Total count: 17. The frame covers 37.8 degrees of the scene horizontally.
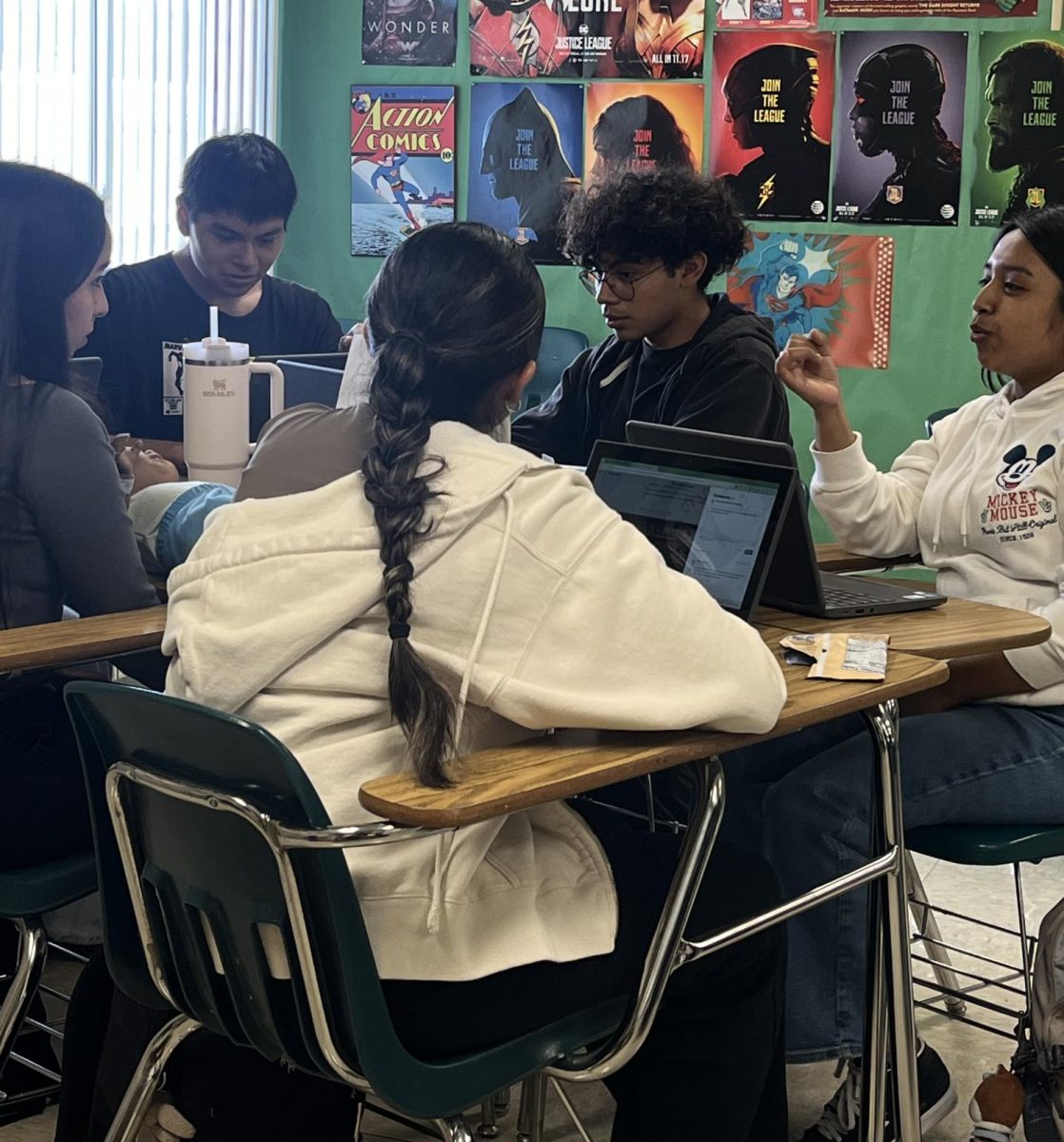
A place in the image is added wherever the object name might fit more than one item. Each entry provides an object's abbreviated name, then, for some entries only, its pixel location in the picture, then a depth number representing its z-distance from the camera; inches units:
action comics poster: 171.0
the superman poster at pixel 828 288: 161.6
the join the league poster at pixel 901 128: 156.6
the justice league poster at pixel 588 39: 162.2
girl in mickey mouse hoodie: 79.0
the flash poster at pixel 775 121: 159.3
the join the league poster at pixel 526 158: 167.2
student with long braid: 55.0
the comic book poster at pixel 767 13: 158.4
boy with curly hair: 101.0
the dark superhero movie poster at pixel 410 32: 169.2
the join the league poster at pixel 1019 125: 153.6
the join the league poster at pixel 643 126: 163.2
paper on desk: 65.3
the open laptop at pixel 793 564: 75.0
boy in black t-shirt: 122.3
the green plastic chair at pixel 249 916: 50.5
